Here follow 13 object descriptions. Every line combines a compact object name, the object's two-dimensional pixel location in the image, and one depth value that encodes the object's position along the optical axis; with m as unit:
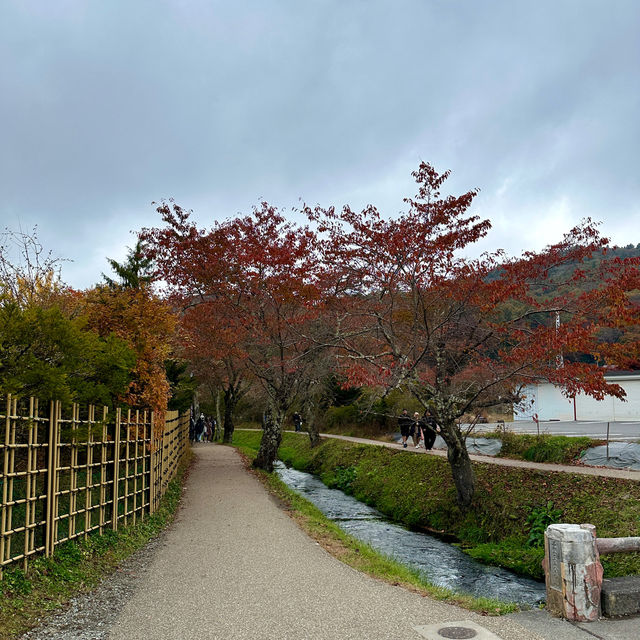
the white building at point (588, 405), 30.09
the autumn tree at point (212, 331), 16.91
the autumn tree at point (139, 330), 10.43
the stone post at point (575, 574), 5.15
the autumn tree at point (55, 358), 6.46
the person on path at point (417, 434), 22.67
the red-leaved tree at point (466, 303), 11.02
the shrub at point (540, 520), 11.37
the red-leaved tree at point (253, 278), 16.81
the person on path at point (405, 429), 23.06
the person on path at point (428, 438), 20.95
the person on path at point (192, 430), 36.76
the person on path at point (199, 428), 37.22
